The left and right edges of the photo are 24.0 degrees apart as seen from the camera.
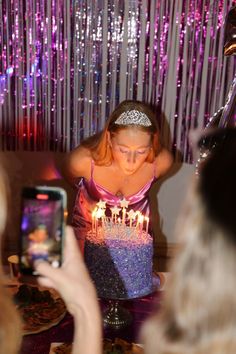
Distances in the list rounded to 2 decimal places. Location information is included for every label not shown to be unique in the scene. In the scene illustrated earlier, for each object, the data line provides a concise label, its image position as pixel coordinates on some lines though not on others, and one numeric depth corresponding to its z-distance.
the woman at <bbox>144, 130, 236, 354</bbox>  0.72
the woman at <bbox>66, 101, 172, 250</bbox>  2.37
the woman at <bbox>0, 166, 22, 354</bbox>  0.92
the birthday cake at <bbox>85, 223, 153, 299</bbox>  1.62
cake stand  1.72
